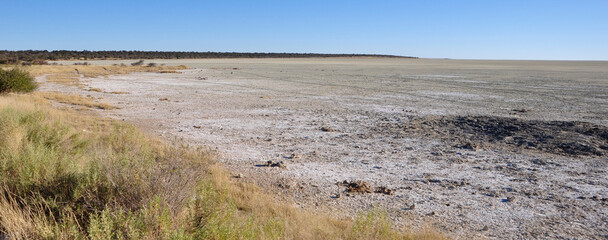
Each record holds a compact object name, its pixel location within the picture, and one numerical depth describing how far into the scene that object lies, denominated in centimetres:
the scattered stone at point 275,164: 920
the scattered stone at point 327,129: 1339
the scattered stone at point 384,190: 753
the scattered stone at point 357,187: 761
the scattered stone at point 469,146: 1086
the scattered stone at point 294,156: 1006
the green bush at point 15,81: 1934
